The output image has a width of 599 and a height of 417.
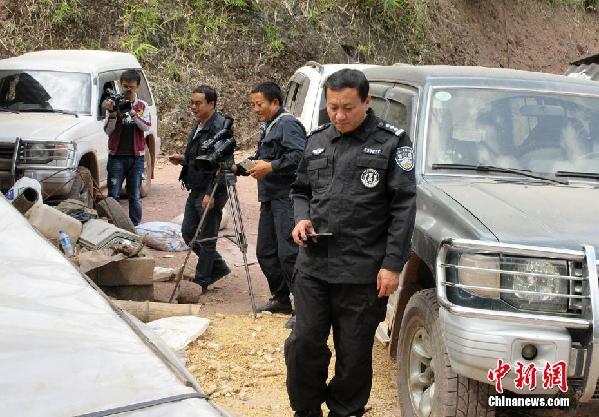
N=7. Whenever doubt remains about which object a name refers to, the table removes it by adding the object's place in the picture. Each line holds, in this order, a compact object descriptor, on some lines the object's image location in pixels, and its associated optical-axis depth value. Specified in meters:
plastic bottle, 6.79
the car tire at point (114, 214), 8.19
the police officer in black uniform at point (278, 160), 6.50
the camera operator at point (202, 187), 7.31
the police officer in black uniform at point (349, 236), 4.12
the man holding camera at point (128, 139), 9.07
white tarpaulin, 2.01
